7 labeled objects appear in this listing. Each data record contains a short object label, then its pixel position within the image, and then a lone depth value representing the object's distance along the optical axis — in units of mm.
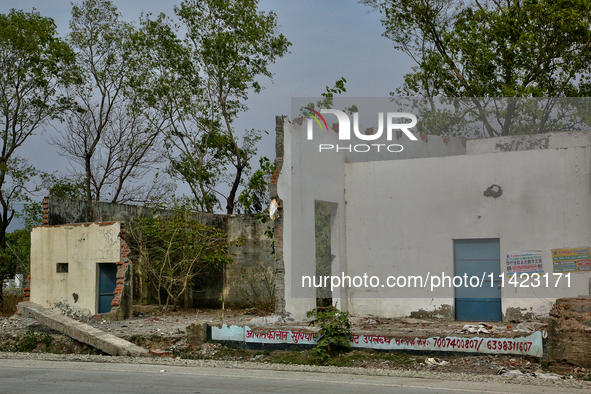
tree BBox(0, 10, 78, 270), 24438
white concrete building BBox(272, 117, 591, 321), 13898
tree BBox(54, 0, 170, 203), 27438
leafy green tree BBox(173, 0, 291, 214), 27188
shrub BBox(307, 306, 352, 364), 11656
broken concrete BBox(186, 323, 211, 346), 13047
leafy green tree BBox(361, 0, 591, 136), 22688
